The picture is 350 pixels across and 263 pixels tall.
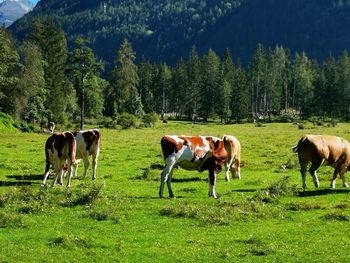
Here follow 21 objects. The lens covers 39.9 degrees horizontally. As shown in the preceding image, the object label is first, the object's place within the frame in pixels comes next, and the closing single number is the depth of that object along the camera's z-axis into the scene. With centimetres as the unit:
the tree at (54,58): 7719
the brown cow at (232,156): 2570
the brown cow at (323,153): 2188
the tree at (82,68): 6906
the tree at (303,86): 11979
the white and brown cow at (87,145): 2552
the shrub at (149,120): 8762
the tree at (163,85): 13538
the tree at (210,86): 12167
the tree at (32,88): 7125
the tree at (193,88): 12656
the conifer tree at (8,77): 6719
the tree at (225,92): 11262
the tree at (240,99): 11525
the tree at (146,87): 13475
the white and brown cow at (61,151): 2197
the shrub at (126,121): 8200
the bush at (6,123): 5810
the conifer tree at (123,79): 10350
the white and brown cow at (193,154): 1966
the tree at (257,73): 12875
